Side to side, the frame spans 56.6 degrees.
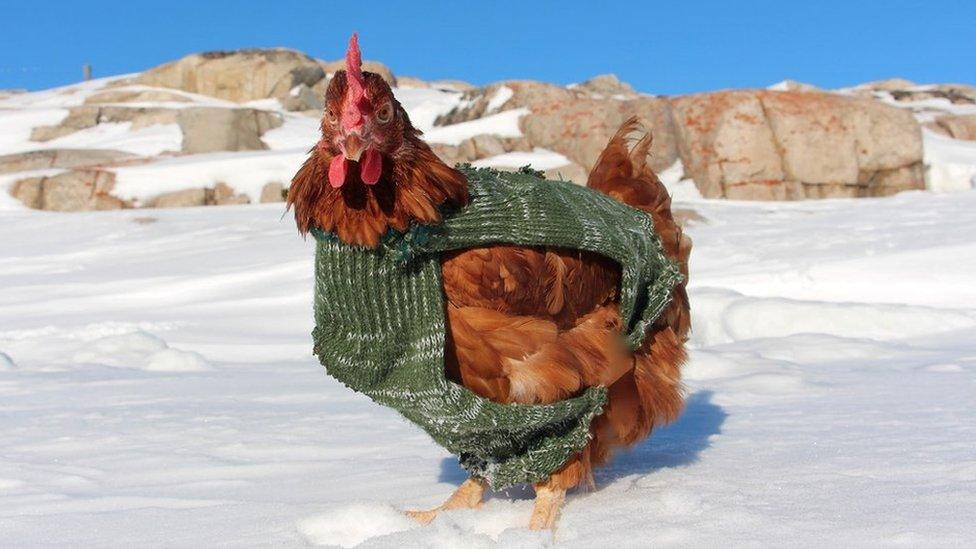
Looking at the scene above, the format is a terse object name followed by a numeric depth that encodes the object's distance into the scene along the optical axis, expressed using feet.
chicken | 7.66
